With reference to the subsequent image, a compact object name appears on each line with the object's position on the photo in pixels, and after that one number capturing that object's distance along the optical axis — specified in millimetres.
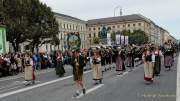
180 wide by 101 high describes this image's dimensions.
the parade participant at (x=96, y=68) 8493
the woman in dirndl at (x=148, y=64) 8188
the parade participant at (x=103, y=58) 12698
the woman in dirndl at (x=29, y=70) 9110
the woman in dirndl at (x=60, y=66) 11345
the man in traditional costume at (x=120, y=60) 10706
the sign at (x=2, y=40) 14833
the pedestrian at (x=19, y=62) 13830
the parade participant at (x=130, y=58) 12809
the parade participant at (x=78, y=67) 6648
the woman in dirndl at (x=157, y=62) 10159
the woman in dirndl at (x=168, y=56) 11771
